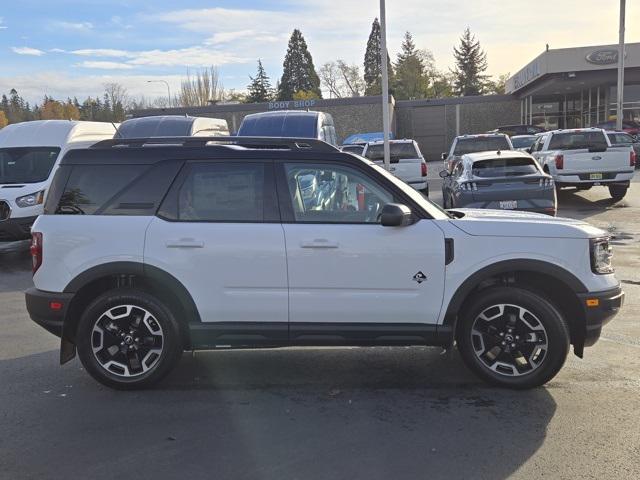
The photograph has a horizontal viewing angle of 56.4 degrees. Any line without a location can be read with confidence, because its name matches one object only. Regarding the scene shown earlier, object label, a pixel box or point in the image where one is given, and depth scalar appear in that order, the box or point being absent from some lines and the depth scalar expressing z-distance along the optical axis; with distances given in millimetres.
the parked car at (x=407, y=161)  16781
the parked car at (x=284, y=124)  13461
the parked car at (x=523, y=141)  25438
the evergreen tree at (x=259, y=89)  91125
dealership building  33094
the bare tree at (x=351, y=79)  91125
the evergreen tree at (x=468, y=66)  91125
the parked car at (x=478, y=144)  17844
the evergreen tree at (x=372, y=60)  92625
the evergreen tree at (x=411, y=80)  70500
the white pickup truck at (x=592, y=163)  14953
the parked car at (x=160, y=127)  13797
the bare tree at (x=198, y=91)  88569
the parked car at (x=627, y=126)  30075
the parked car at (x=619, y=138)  20031
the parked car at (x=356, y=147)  19700
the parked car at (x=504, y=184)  10539
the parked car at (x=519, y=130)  34544
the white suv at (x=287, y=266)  4457
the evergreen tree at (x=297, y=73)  89062
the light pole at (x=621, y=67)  26969
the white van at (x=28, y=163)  11234
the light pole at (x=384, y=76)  14273
